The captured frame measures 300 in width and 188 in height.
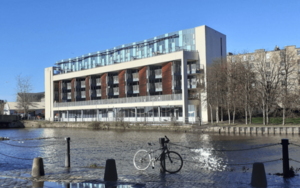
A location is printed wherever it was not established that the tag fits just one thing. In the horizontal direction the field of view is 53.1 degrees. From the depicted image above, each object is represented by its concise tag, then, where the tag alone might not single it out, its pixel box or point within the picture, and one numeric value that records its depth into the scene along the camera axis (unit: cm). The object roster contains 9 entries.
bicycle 1204
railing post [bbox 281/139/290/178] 1001
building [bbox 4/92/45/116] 12397
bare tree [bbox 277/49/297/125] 4403
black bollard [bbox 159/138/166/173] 1200
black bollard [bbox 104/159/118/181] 1042
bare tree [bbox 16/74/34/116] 9731
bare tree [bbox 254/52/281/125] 4771
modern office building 6084
